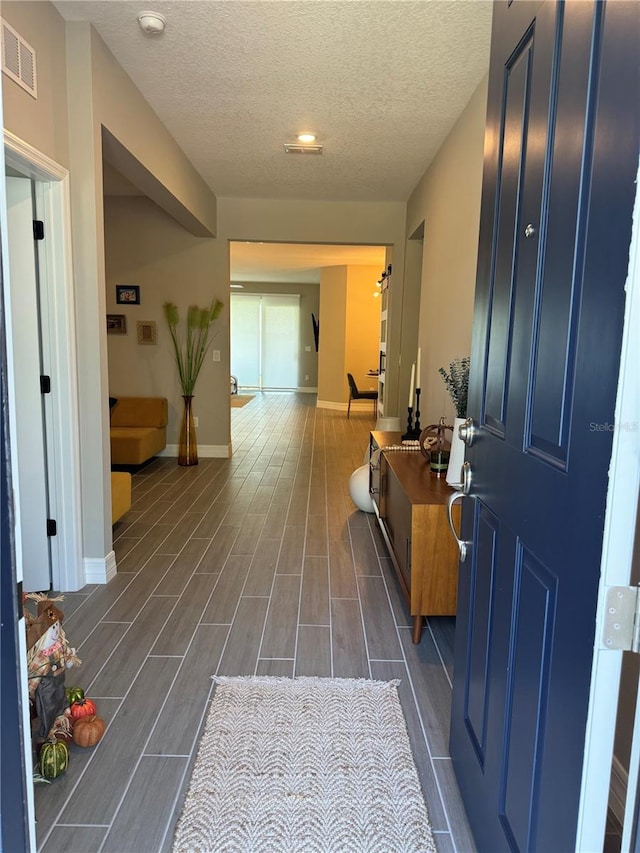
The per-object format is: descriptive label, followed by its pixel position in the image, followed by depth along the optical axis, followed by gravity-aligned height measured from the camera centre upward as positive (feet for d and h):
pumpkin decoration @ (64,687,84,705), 5.94 -3.84
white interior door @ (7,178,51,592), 8.45 -0.75
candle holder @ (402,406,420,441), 12.02 -1.81
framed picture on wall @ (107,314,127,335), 19.84 +0.74
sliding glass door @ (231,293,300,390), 45.73 +0.65
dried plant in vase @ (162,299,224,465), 19.43 -0.05
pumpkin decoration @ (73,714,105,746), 5.70 -4.07
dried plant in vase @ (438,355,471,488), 8.17 -0.78
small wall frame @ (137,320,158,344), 19.79 +0.51
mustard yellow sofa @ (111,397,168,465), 18.81 -2.64
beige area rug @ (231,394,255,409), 37.01 -3.89
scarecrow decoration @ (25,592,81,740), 5.42 -3.29
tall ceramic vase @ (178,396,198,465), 19.24 -3.39
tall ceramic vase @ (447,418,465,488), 8.14 -1.67
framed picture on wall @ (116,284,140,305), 19.71 +1.80
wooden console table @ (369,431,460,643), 7.37 -2.73
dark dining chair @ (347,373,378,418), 31.65 -2.54
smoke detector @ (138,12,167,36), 8.18 +4.87
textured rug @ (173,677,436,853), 4.71 -4.20
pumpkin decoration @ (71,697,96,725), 5.83 -3.92
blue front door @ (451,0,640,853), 2.59 -0.22
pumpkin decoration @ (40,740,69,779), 5.24 -4.02
